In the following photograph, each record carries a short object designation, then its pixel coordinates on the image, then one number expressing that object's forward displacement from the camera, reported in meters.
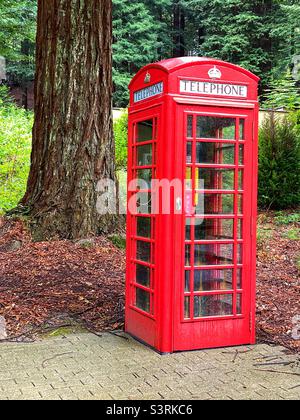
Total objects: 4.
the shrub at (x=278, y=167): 10.82
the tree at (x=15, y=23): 19.69
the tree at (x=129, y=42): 27.19
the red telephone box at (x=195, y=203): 4.22
